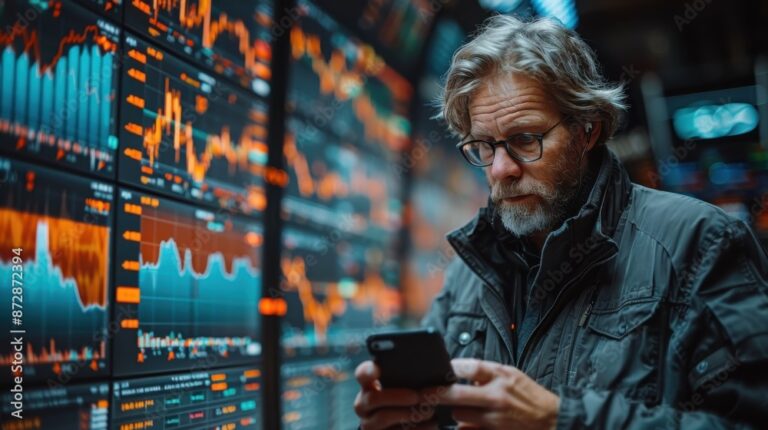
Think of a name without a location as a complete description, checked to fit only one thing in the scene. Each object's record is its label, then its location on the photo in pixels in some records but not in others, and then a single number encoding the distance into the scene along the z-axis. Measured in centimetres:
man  140
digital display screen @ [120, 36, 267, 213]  186
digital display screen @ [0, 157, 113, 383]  149
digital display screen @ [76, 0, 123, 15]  176
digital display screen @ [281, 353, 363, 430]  274
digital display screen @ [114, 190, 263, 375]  181
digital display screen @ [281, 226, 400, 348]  283
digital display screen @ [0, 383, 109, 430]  148
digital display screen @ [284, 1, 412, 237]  296
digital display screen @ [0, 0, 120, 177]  151
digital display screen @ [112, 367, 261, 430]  178
